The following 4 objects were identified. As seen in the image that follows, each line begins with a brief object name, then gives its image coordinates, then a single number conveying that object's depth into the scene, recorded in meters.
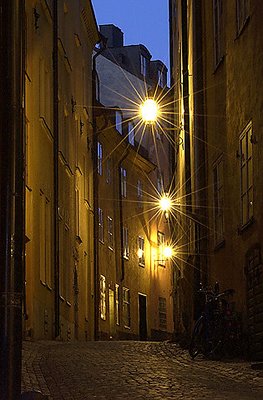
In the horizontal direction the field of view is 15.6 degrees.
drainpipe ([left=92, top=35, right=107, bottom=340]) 35.62
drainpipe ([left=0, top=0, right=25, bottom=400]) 5.86
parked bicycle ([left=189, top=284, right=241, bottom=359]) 14.96
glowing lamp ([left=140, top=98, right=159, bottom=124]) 18.00
